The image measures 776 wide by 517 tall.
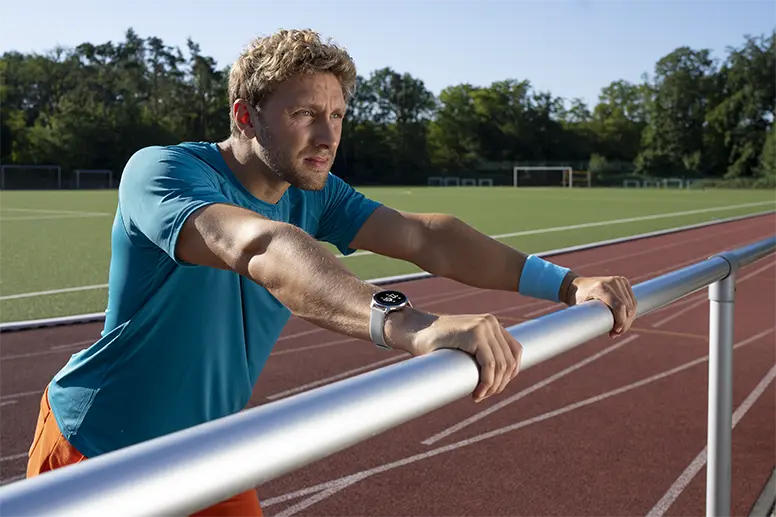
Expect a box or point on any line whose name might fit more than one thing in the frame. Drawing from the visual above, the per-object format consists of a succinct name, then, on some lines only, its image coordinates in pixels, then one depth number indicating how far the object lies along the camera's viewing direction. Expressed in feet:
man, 5.78
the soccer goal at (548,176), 248.93
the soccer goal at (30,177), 182.29
